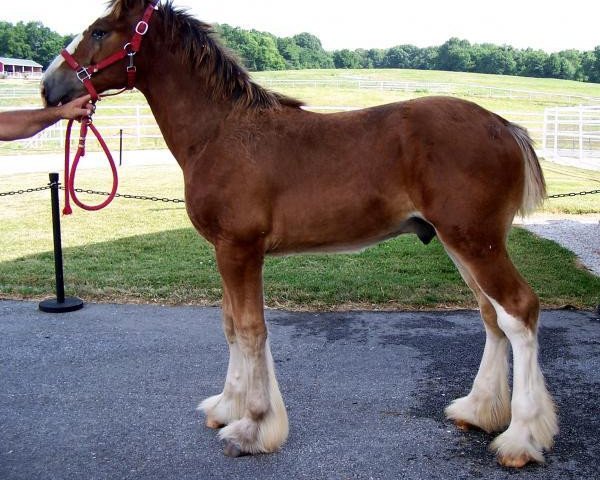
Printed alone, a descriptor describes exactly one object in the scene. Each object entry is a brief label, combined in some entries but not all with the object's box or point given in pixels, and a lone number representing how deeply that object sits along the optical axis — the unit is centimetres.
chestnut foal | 309
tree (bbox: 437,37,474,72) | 7950
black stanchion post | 570
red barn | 6141
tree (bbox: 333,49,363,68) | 8756
